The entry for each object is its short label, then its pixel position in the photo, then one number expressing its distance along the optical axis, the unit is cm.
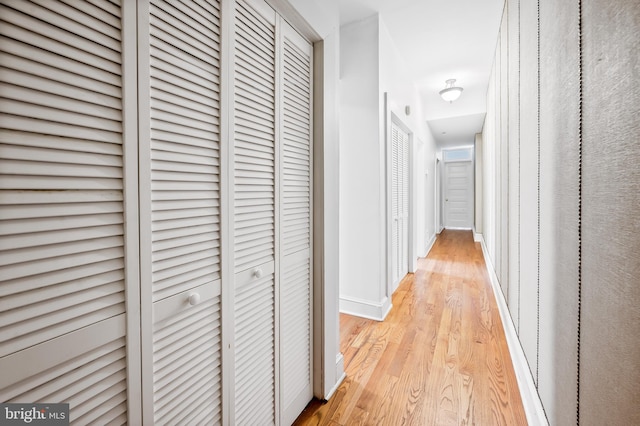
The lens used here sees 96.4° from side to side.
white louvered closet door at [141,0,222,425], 79
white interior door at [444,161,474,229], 899
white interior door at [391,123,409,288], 342
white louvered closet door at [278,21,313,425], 132
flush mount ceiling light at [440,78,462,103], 421
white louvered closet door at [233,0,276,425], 108
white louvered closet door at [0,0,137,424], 54
